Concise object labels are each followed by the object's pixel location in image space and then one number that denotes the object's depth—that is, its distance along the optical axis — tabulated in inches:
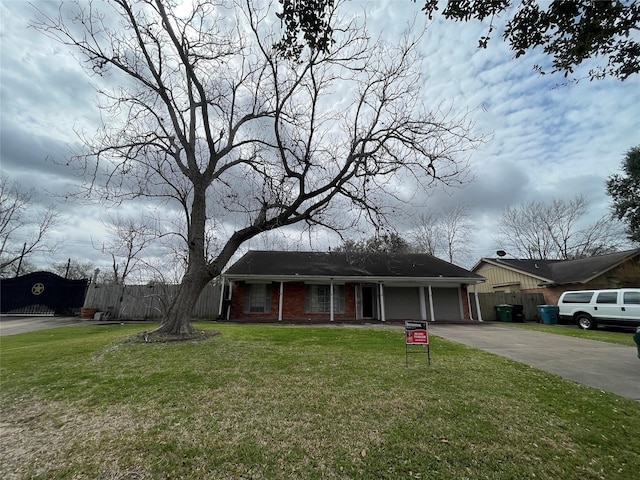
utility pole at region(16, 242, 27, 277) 1095.9
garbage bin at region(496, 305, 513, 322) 714.8
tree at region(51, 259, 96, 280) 1556.8
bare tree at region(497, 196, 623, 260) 1178.5
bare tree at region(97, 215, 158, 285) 839.7
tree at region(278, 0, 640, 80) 183.6
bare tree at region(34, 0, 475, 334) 368.2
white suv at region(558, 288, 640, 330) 482.0
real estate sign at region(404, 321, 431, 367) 240.7
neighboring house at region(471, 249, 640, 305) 734.5
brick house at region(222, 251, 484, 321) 679.7
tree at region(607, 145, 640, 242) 759.1
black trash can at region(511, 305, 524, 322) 716.0
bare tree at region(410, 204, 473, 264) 1301.7
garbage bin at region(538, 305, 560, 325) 663.8
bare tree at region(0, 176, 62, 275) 941.3
